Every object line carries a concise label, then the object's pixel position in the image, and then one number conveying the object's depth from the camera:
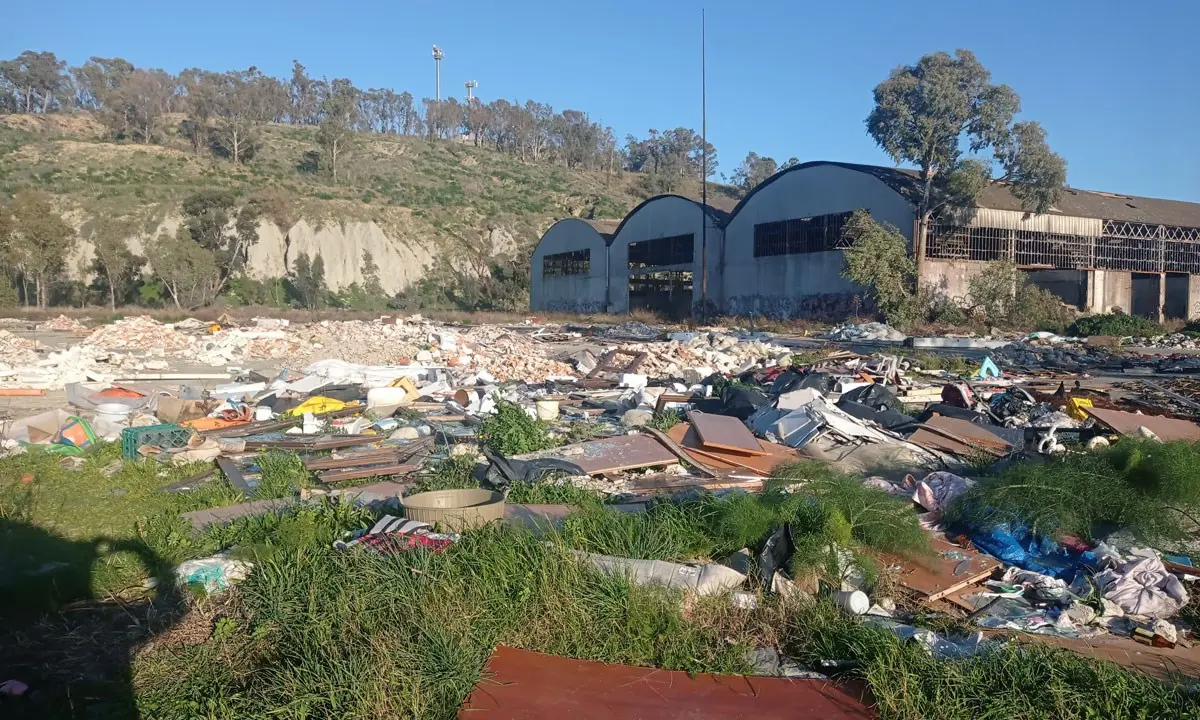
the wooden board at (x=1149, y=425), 8.19
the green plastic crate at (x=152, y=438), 8.91
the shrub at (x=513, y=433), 8.66
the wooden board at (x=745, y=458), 7.80
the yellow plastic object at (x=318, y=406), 11.61
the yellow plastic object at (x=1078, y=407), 9.59
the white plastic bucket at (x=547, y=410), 10.86
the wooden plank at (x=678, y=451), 7.79
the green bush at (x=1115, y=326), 25.80
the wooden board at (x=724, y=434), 8.06
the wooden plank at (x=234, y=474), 7.43
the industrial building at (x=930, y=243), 31.22
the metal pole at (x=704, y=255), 36.71
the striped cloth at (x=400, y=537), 4.96
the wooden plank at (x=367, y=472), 7.79
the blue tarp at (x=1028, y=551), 5.01
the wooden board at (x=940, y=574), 4.68
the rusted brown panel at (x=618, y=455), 7.77
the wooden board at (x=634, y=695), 3.55
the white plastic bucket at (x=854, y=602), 4.33
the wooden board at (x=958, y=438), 8.12
